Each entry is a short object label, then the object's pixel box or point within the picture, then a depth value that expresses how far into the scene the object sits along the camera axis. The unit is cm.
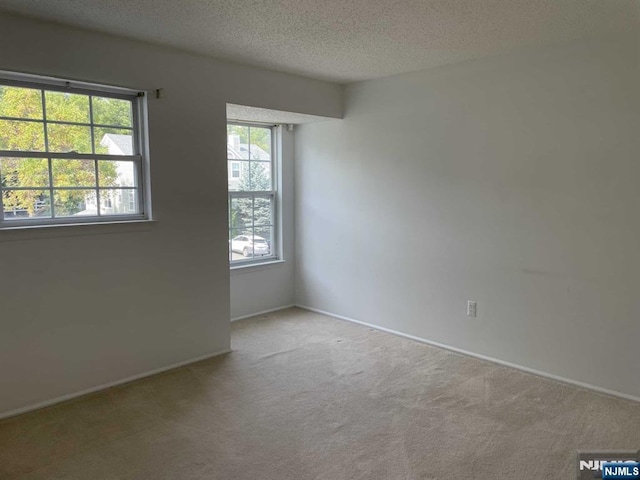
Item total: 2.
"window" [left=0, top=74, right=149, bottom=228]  288
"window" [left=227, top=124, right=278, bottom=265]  485
